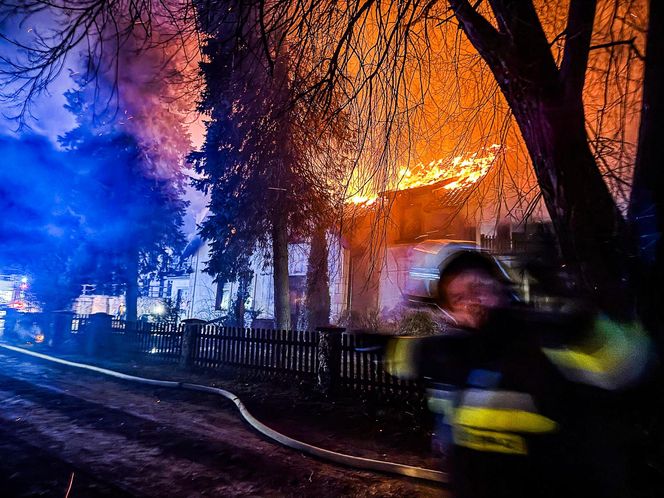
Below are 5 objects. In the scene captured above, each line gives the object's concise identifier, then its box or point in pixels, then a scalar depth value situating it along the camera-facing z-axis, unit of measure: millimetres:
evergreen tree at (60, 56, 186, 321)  21156
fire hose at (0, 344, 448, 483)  4152
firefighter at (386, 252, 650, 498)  2023
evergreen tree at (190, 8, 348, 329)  11453
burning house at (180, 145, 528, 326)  16266
